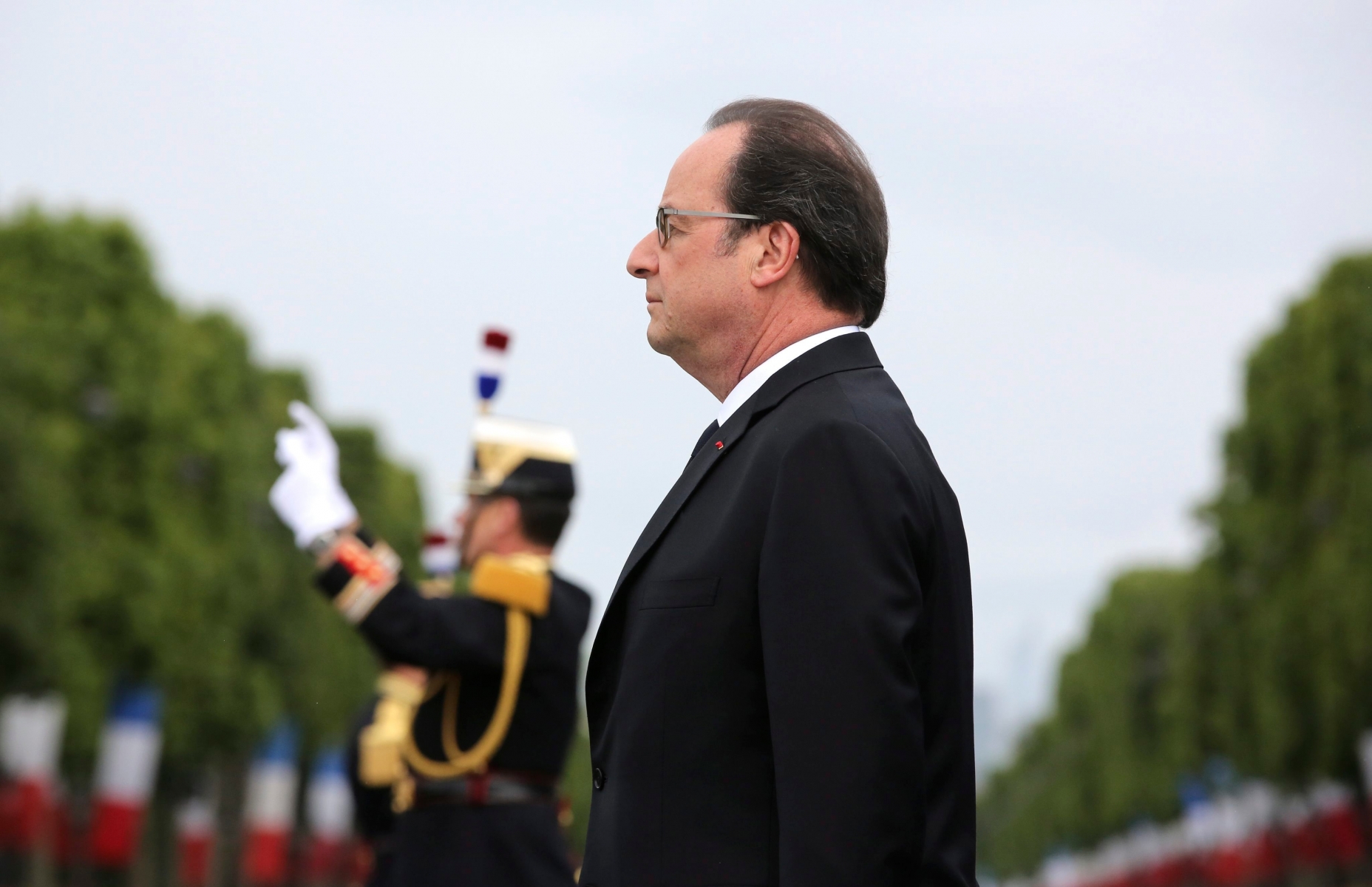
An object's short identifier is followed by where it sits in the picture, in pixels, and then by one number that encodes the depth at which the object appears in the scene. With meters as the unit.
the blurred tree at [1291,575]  31.92
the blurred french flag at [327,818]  44.50
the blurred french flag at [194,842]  39.56
